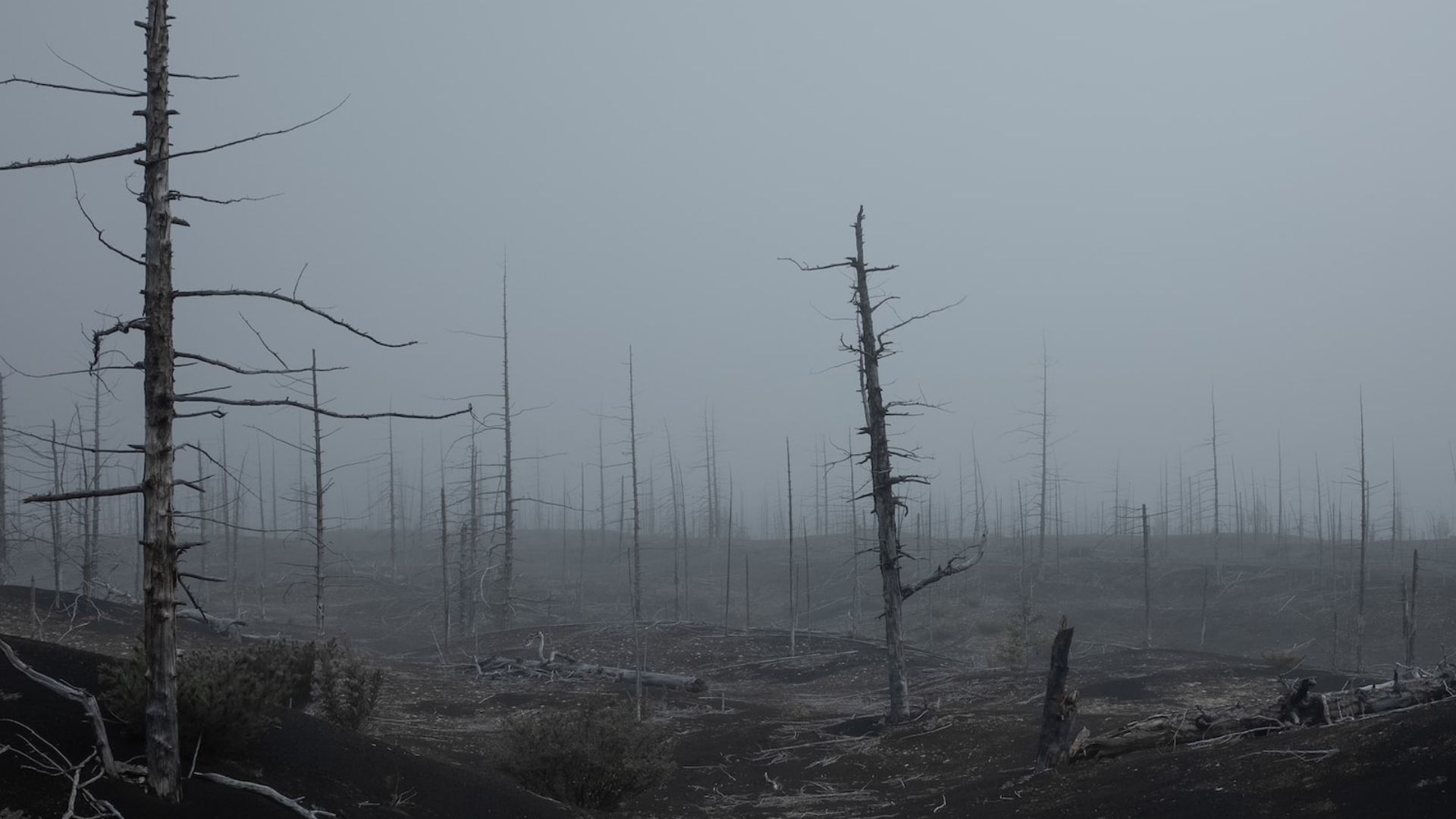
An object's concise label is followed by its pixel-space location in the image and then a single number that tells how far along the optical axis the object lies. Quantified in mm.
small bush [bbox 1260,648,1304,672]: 28188
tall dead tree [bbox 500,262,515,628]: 42875
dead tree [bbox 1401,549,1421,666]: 24247
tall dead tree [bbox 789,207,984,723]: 19664
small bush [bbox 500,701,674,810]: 12984
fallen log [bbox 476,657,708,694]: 28984
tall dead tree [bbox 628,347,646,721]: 34150
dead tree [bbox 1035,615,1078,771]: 13156
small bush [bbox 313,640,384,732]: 16734
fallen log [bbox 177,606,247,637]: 30156
